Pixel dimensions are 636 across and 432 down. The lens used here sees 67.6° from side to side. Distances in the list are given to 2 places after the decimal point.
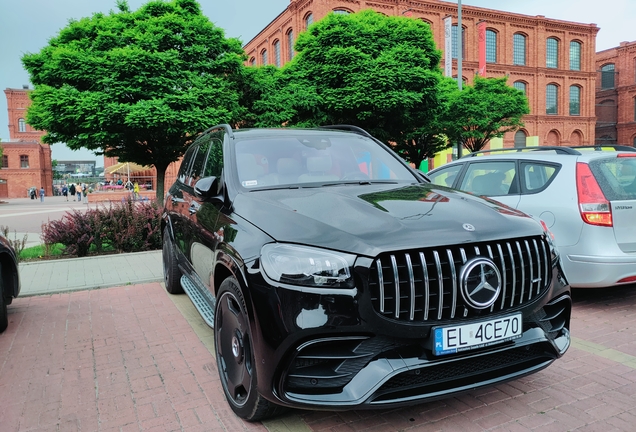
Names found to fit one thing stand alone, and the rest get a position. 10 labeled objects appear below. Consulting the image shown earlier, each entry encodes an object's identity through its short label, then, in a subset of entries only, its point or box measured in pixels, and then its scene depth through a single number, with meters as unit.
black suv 2.24
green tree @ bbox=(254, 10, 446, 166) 18.47
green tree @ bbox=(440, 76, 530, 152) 23.28
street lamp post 20.59
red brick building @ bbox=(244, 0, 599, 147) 42.50
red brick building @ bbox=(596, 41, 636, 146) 57.25
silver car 4.49
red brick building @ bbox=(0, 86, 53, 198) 59.53
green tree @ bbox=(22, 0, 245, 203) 12.95
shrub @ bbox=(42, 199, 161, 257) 8.79
